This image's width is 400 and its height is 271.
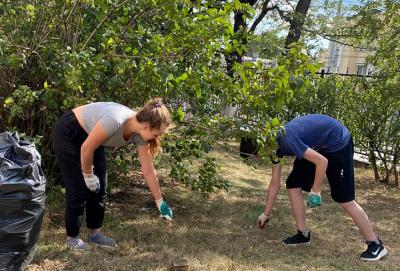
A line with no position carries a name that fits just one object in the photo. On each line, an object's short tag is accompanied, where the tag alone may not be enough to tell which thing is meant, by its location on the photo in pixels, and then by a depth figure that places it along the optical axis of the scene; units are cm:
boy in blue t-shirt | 395
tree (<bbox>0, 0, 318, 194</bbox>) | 386
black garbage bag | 289
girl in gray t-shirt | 312
